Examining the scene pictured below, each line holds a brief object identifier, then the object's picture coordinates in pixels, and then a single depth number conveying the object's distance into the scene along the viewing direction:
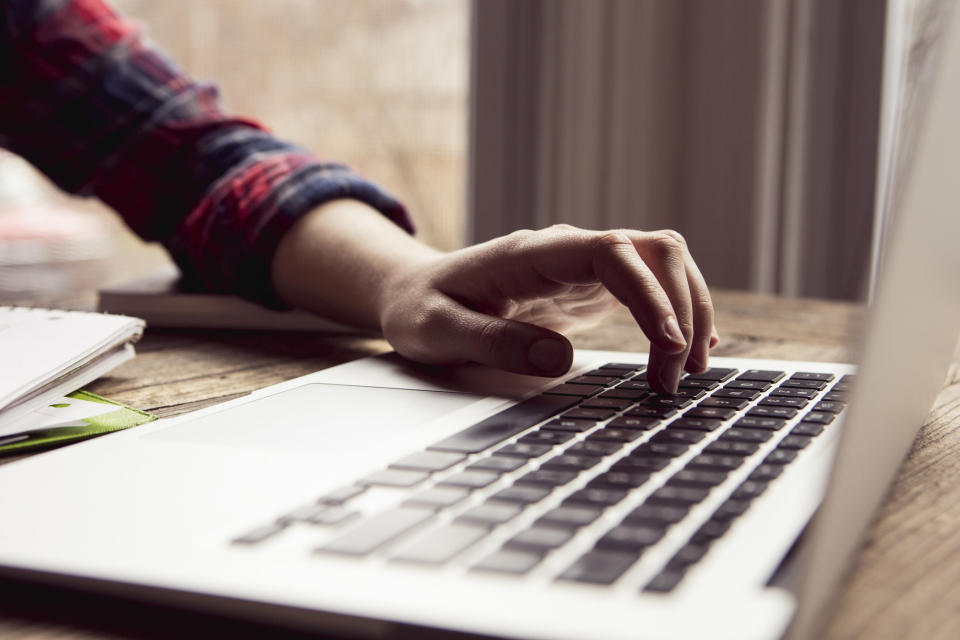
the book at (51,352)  0.48
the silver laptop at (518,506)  0.25
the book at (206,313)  0.87
